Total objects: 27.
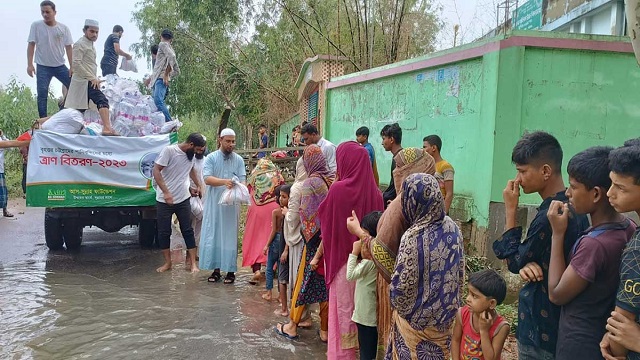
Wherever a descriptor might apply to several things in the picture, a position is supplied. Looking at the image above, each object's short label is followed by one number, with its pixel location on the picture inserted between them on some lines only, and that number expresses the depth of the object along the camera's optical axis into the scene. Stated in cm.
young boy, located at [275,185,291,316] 484
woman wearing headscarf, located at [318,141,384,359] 357
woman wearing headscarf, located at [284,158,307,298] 439
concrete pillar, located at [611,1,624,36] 1426
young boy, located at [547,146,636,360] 183
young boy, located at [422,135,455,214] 527
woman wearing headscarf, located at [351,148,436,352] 280
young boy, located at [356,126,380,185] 696
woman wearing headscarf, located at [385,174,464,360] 248
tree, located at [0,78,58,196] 1678
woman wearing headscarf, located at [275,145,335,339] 412
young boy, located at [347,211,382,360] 337
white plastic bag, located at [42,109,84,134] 682
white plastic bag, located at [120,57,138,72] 930
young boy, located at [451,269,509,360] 249
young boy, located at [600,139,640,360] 160
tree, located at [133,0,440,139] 1944
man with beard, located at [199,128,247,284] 611
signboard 1916
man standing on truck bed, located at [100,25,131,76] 885
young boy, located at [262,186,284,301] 519
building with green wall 556
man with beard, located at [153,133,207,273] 622
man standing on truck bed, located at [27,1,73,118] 754
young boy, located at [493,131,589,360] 212
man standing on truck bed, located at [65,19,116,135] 727
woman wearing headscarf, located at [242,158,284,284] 574
